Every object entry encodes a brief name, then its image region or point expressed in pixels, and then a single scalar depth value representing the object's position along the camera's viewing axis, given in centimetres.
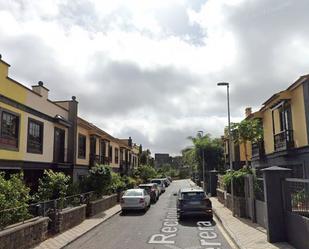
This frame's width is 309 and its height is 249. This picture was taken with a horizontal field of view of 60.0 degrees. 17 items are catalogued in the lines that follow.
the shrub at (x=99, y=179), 1679
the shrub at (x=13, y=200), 819
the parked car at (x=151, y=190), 2193
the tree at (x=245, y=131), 1821
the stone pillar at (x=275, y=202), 834
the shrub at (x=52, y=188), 1247
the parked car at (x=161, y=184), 3212
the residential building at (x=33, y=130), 1322
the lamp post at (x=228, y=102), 1587
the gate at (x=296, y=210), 711
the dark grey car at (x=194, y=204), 1323
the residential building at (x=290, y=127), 1368
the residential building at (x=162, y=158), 10120
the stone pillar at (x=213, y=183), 2627
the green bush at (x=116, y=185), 2006
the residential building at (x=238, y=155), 2899
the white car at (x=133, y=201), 1634
